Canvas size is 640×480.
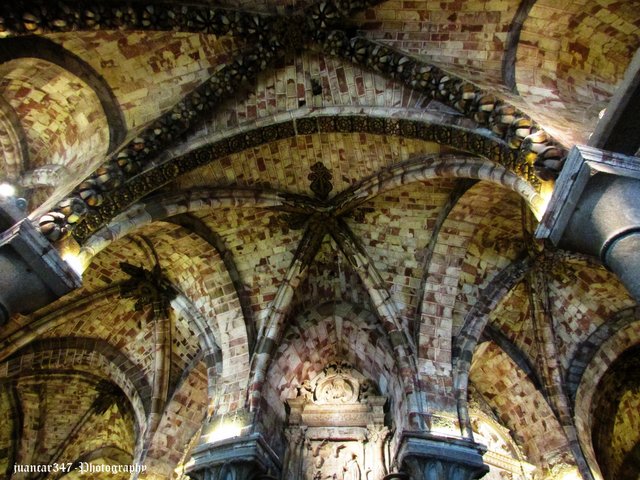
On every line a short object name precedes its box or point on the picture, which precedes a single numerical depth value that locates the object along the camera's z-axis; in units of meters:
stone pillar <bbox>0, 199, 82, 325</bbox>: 4.48
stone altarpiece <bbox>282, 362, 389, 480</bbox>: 7.24
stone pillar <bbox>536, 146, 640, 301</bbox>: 3.71
